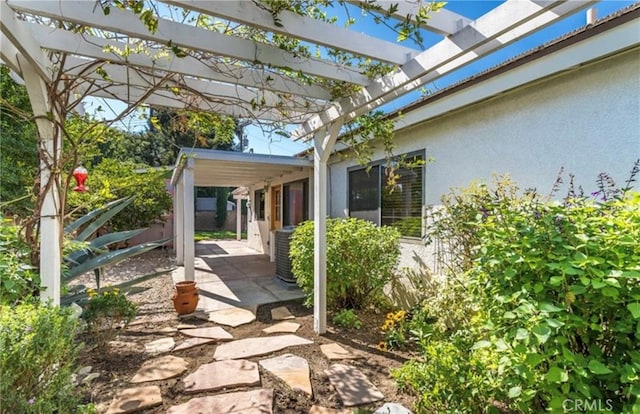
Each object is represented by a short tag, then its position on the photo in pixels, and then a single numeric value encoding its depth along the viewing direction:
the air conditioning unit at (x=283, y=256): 7.31
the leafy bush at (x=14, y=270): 2.43
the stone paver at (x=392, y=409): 2.55
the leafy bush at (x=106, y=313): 3.78
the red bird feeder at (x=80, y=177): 4.69
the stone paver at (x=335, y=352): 3.73
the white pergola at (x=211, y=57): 2.17
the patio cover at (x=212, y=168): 6.79
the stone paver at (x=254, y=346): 3.75
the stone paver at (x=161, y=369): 3.20
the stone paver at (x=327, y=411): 2.69
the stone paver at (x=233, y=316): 4.94
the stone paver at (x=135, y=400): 2.67
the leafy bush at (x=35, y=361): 1.84
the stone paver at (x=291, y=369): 3.07
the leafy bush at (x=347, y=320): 4.69
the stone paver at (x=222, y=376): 3.04
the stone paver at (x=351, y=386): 2.87
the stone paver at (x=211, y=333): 4.31
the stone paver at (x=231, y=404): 2.65
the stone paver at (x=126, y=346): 3.91
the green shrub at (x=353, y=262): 5.04
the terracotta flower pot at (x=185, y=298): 5.21
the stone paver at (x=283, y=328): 4.54
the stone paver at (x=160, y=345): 3.88
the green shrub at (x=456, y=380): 2.28
